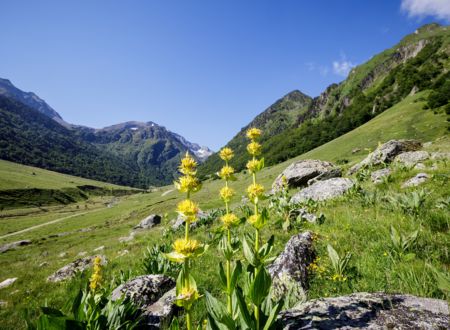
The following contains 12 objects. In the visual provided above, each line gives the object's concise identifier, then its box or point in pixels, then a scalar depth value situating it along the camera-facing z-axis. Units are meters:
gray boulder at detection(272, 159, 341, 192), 23.97
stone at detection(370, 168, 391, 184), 12.99
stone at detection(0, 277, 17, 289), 14.71
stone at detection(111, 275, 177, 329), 4.06
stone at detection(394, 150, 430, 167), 15.67
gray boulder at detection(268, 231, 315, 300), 4.28
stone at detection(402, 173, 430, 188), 10.61
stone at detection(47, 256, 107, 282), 12.80
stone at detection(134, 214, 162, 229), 37.67
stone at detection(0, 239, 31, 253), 45.86
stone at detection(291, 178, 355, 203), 12.76
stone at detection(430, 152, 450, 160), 15.15
